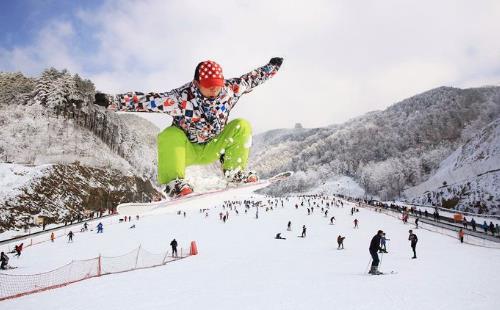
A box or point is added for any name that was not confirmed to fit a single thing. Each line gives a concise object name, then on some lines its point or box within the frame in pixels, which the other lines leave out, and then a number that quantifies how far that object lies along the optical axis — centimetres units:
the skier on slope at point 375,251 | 950
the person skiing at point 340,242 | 1761
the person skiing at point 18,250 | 1994
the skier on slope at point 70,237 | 2448
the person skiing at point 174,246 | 1708
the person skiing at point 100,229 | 2811
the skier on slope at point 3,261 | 1678
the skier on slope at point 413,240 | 1373
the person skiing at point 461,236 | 1843
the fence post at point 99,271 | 1362
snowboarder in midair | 554
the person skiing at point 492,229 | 1947
